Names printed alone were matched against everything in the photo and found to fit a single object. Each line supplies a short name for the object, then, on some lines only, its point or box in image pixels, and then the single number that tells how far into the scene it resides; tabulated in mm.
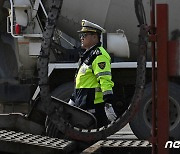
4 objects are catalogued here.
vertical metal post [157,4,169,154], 4320
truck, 14578
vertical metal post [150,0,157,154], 4414
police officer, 8016
